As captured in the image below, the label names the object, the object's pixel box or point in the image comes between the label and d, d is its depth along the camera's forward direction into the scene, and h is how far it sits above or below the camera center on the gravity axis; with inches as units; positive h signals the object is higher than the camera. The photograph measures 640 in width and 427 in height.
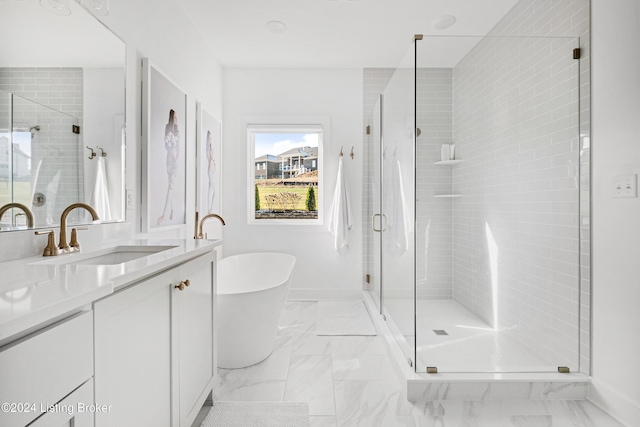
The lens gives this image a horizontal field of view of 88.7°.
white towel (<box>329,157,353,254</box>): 137.7 -0.9
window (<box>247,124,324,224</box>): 146.3 +14.8
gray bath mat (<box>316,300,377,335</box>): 108.3 -39.4
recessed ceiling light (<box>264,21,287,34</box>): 106.7 +61.2
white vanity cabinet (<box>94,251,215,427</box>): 32.6 -17.5
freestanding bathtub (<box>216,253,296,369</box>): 80.0 -28.6
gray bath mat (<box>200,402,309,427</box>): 63.0 -40.9
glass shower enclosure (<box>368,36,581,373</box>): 73.2 +1.8
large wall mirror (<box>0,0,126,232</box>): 43.9 +15.2
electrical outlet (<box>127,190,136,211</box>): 71.9 +2.3
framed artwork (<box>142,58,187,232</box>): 76.7 +15.4
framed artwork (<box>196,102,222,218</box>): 112.3 +18.7
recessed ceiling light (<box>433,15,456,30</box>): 104.3 +62.0
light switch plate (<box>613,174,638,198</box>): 60.0 +5.0
